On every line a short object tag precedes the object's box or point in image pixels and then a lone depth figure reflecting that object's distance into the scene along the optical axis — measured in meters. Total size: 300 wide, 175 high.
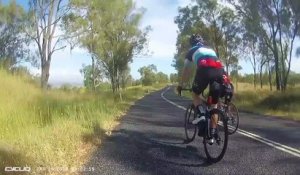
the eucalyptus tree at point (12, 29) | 16.13
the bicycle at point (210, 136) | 3.91
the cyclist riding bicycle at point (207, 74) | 4.07
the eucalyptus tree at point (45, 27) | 13.81
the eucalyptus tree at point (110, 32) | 14.32
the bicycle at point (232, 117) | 5.45
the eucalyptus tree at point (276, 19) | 17.94
